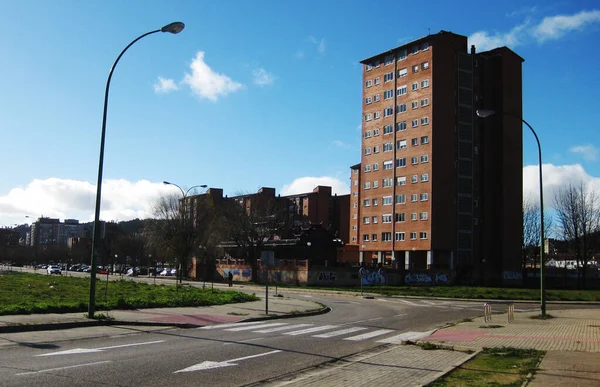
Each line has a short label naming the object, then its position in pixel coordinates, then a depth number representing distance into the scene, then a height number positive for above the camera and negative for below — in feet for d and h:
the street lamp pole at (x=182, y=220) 211.98 +12.67
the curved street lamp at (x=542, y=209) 74.70 +6.98
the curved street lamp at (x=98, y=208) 56.13 +4.52
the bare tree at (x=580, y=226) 233.96 +15.06
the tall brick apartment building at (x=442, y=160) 243.40 +46.20
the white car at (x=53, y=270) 260.42 -10.83
